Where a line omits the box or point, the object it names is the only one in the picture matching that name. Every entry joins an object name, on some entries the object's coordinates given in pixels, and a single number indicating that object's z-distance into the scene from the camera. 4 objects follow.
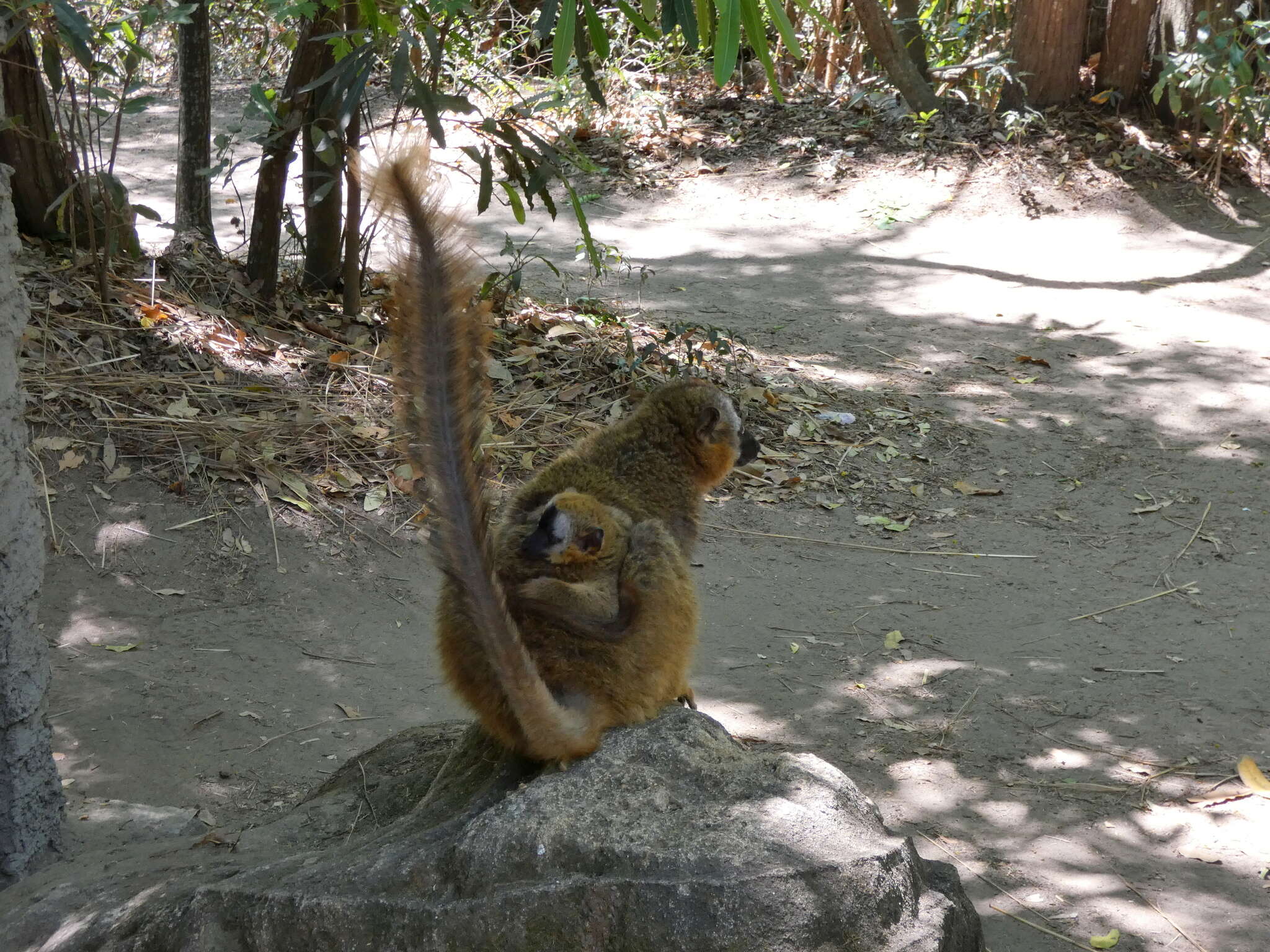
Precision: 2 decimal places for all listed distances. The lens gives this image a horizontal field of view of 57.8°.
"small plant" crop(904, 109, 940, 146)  12.20
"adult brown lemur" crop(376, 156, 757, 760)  2.38
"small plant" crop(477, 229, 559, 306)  7.79
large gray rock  2.43
